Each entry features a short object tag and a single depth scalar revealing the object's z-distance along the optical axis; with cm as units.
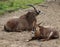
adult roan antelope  1209
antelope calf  1000
